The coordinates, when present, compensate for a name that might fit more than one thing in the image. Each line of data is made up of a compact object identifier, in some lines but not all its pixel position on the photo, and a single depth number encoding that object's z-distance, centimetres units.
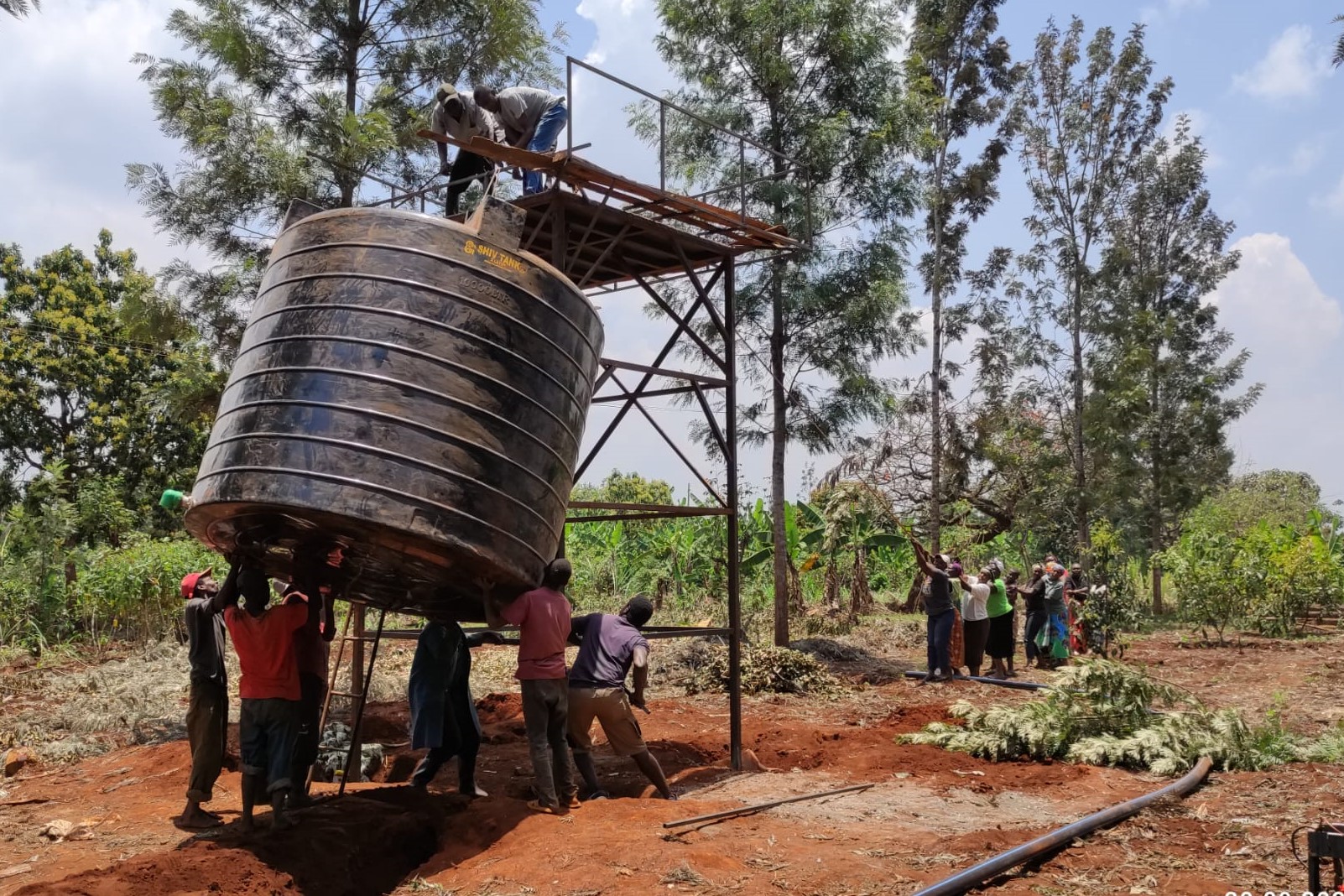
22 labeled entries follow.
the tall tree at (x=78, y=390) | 2550
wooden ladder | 802
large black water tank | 598
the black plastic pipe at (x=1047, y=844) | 574
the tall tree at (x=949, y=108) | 2197
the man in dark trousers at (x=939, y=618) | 1552
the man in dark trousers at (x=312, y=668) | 724
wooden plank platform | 851
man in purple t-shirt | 821
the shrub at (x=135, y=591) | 1595
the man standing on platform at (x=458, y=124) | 841
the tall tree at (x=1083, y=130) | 2689
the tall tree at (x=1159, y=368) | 2669
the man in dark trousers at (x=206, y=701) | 799
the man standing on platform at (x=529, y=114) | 871
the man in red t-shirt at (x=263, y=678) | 709
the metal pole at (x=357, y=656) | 959
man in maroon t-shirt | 765
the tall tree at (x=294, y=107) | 1263
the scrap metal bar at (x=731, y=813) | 700
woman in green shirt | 1616
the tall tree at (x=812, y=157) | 1705
